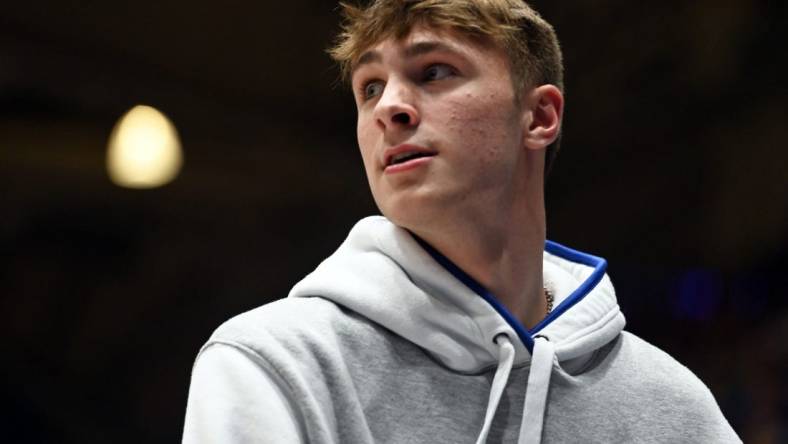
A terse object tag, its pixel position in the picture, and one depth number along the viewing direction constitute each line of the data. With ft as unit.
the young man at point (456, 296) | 11.53
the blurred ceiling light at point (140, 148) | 15.88
